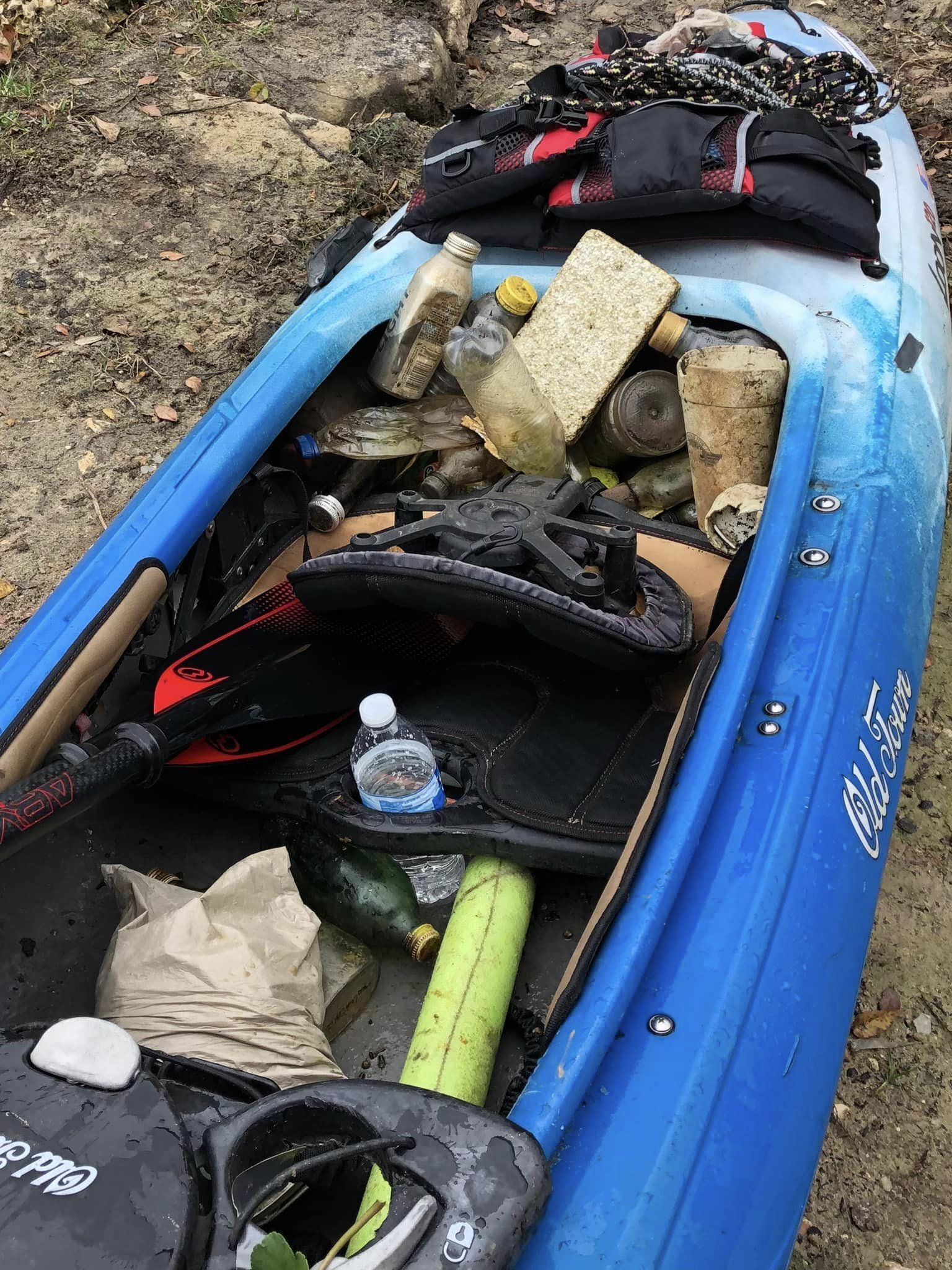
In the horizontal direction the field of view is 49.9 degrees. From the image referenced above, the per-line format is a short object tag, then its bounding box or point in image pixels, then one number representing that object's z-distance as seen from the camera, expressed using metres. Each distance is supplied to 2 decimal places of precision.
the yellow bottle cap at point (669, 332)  2.53
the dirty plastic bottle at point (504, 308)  2.63
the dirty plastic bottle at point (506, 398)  2.44
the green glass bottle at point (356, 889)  1.84
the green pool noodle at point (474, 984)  1.49
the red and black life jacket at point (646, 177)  2.43
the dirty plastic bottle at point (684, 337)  2.50
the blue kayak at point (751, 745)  1.20
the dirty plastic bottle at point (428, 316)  2.60
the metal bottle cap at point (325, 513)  2.46
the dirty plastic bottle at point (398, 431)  2.61
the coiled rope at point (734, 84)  2.73
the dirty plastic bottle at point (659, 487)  2.55
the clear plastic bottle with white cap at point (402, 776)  1.76
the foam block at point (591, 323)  2.53
